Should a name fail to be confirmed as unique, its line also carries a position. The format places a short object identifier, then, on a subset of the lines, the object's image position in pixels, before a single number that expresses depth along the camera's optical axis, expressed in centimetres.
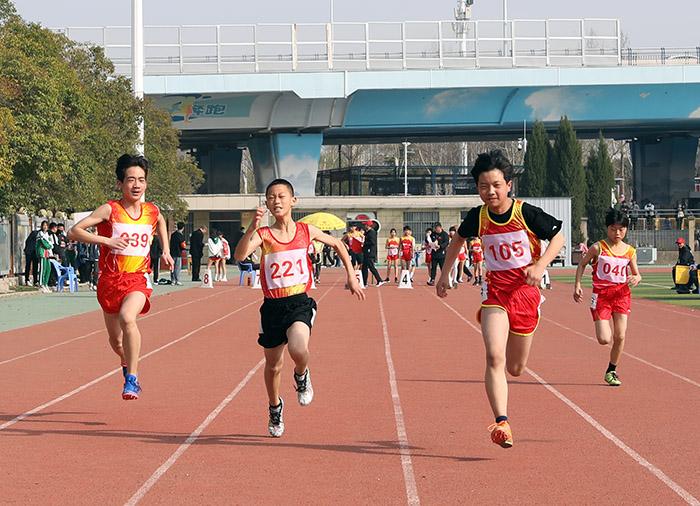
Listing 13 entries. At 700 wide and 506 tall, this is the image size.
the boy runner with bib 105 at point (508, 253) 828
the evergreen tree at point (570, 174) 6481
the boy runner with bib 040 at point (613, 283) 1241
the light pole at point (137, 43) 4009
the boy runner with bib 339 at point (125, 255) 1003
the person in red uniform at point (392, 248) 3956
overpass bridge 6156
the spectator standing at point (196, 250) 4131
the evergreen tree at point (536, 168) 6606
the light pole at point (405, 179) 7575
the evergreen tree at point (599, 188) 6631
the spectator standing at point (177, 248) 3944
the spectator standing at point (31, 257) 3378
